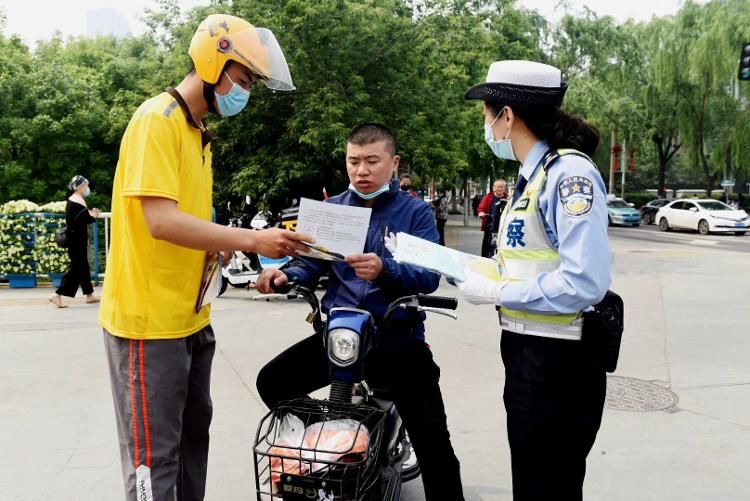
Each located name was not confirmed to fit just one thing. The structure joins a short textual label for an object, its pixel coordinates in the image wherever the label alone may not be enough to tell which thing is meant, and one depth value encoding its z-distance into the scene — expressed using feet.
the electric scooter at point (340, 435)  7.40
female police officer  6.66
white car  81.80
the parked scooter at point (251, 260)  31.35
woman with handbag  29.73
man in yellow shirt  7.34
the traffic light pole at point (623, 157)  115.07
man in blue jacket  9.78
